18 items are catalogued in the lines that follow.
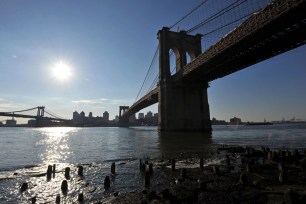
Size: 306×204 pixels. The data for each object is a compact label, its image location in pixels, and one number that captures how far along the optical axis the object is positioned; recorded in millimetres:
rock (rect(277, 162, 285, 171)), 11061
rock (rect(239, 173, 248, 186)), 8702
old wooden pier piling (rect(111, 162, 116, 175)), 12839
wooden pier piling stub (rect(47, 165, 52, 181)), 12079
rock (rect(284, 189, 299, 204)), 6250
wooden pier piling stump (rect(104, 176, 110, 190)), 9981
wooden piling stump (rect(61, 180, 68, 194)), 9674
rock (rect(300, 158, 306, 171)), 11362
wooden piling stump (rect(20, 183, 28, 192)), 10109
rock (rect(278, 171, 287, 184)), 9074
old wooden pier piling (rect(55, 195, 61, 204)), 8203
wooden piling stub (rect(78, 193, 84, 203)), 8465
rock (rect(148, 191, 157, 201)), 7777
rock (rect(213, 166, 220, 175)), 10748
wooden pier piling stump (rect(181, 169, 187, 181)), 10376
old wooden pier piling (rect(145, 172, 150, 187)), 10080
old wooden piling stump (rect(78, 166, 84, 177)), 12611
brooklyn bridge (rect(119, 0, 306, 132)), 24452
